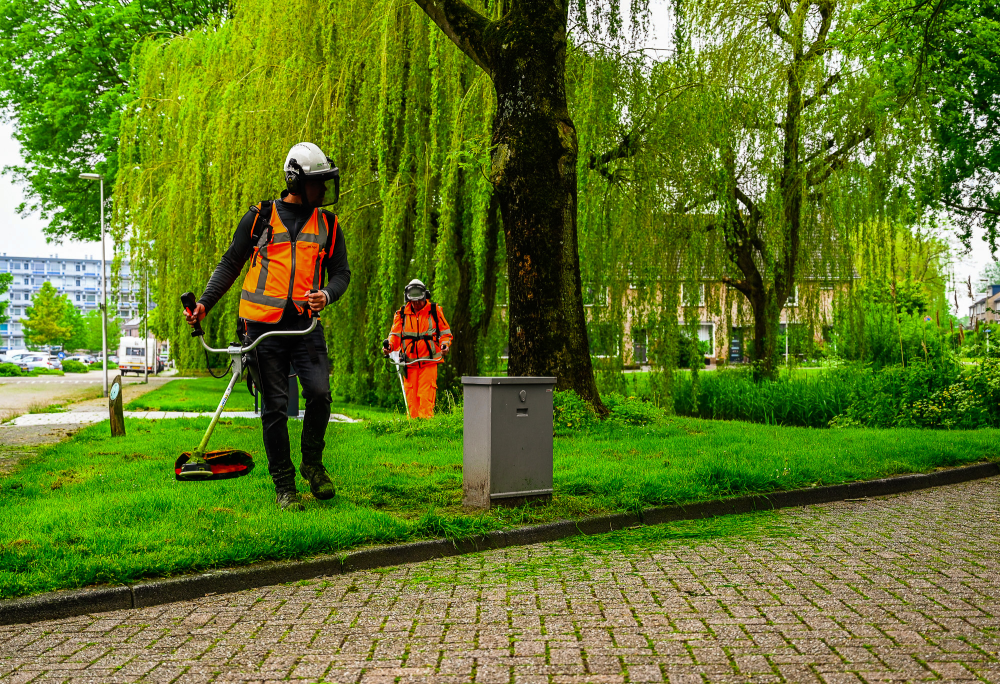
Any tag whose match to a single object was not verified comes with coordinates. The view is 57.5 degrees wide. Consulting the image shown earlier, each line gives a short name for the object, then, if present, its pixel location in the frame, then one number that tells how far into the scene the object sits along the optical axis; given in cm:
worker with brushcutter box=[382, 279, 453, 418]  1224
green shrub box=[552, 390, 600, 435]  1003
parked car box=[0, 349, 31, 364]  6818
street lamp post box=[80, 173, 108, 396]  2430
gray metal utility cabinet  598
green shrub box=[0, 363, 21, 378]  4291
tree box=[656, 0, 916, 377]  1502
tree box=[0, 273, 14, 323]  4647
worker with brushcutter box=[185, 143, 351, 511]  591
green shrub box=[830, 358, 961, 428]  1320
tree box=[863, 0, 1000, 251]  1163
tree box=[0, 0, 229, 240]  2752
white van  4959
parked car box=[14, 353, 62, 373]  6219
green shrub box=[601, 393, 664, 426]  1071
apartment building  14162
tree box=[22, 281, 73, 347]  7188
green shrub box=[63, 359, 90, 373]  5612
